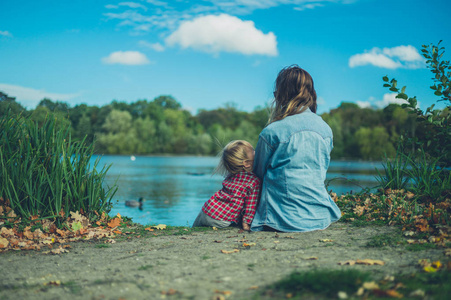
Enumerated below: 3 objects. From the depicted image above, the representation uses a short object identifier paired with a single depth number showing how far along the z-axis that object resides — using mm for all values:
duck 16844
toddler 4590
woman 4184
